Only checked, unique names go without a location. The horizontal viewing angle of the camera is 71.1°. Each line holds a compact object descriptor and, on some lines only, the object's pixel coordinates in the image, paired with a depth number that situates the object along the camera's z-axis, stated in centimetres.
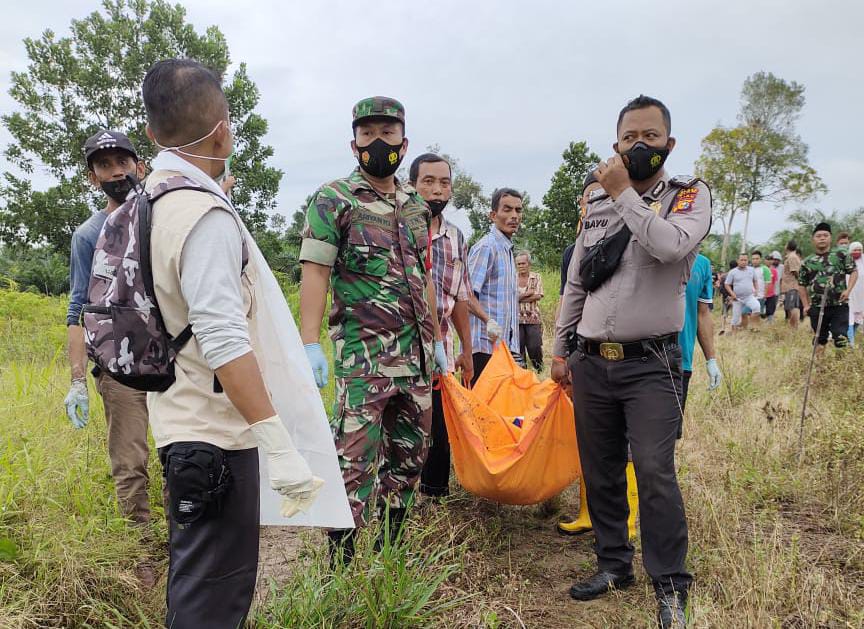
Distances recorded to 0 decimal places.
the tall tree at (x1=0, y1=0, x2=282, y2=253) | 1981
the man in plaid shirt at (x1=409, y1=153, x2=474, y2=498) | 361
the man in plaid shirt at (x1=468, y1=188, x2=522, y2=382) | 450
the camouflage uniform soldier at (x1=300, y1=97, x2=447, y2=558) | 253
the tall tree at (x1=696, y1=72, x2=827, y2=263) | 2997
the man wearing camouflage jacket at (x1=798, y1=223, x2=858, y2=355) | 708
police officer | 235
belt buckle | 255
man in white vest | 133
